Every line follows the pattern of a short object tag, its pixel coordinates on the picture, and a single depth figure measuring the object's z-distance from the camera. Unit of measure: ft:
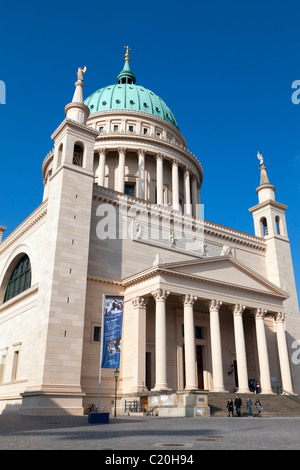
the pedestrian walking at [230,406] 86.84
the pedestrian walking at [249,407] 90.02
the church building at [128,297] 94.30
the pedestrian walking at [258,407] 91.25
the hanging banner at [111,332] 80.89
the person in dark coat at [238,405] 88.28
